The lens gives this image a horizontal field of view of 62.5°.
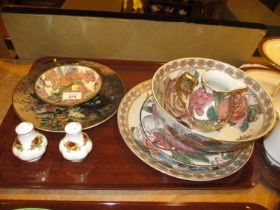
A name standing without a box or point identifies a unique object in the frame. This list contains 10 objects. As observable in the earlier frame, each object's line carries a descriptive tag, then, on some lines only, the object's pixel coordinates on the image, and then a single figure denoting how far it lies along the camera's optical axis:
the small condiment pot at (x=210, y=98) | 0.57
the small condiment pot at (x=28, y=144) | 0.47
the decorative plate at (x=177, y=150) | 0.51
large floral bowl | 0.52
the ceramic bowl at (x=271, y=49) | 0.61
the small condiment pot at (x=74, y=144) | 0.48
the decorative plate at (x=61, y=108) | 0.57
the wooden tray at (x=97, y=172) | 0.48
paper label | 0.65
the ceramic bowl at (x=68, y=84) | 0.64
